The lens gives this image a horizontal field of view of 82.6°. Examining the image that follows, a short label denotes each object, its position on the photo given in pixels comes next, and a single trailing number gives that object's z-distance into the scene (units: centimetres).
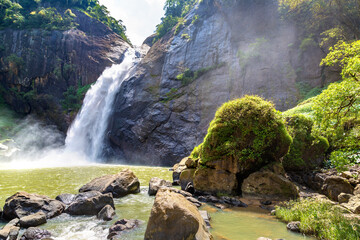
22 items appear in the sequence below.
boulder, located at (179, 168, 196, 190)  1021
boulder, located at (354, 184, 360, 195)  696
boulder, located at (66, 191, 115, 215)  691
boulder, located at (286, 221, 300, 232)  503
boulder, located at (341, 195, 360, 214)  547
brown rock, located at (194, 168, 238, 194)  865
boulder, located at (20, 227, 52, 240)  498
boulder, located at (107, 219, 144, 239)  499
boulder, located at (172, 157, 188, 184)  1170
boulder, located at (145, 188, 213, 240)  403
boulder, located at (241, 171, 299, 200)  778
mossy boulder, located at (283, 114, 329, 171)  1076
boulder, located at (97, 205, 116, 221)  622
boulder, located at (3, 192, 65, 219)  644
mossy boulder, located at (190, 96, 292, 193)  877
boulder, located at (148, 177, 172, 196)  955
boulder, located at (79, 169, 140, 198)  927
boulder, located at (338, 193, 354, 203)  680
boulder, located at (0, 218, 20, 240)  494
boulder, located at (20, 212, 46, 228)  577
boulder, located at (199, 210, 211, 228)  538
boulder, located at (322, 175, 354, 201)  772
